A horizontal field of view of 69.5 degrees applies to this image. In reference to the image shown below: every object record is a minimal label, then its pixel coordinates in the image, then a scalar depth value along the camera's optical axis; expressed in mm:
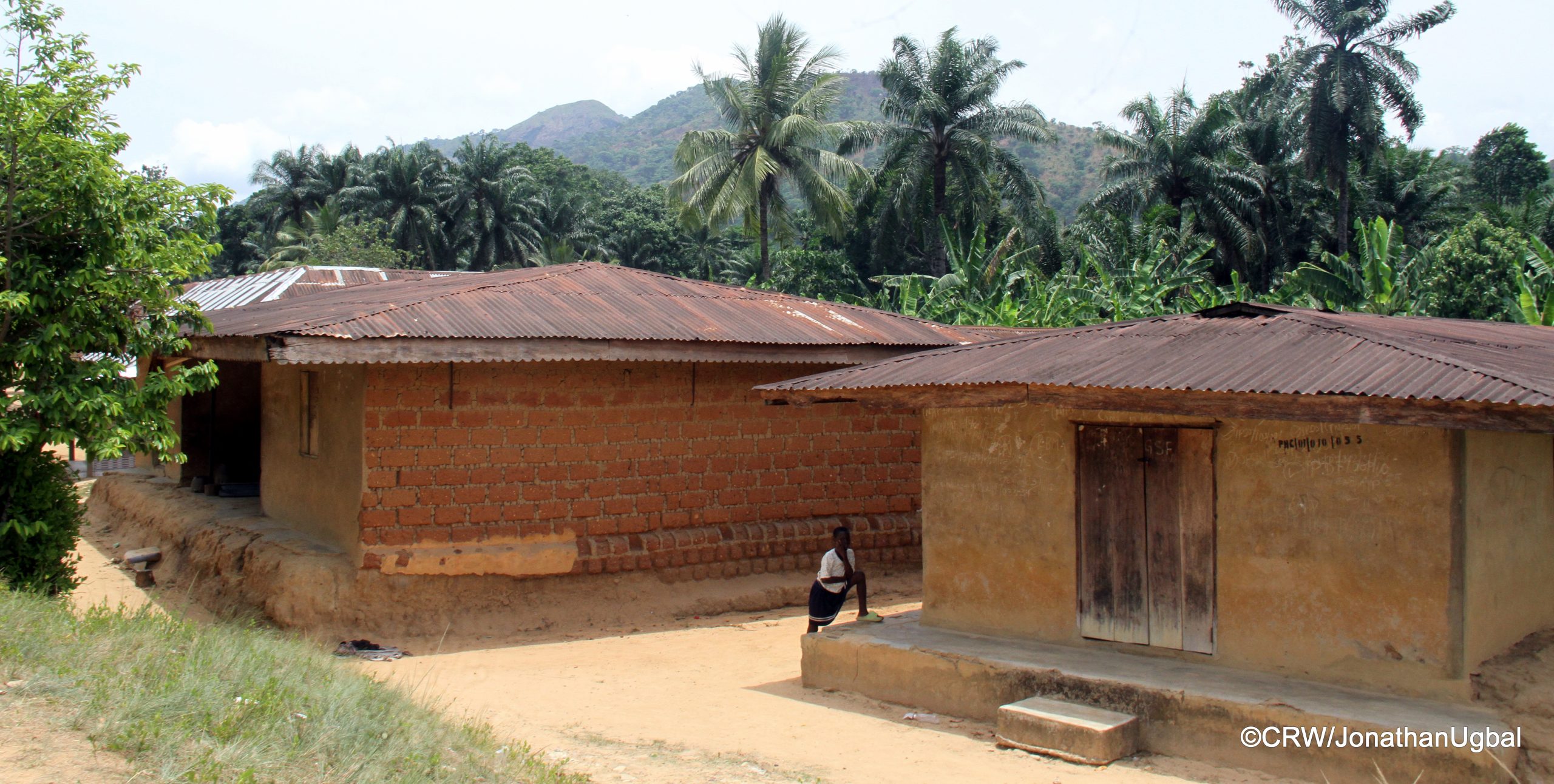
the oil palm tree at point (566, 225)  47344
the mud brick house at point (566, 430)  8664
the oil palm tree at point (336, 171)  46281
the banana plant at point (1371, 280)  18094
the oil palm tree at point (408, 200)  43750
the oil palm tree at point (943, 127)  32781
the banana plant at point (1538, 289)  15000
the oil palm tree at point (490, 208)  45188
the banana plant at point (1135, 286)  18219
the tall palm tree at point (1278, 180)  35969
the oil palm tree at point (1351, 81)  33000
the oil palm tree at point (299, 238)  37219
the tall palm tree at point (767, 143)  31516
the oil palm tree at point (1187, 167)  34312
